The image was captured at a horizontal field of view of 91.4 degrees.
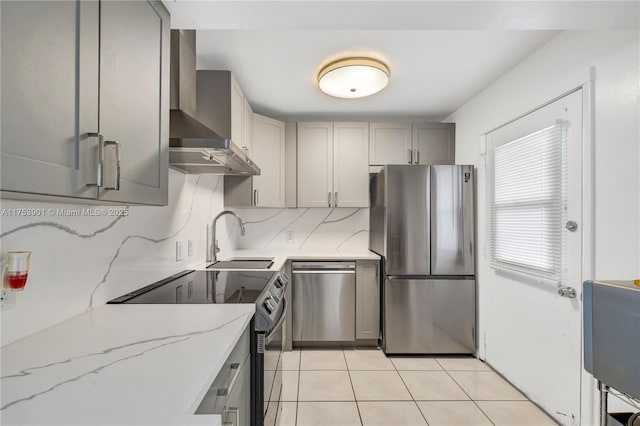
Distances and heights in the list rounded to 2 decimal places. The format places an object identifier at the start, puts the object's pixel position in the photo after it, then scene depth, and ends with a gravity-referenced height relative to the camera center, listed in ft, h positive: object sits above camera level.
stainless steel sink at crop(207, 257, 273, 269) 7.81 -1.28
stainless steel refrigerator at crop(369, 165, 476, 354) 9.41 -1.29
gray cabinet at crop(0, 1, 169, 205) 1.96 +0.94
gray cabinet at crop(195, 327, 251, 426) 2.59 -1.70
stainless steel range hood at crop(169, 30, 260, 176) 4.67 +1.55
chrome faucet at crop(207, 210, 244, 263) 8.61 -0.89
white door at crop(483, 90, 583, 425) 5.86 -1.82
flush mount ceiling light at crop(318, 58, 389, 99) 7.23 +3.36
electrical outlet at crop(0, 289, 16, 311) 2.80 -0.77
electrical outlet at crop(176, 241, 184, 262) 6.66 -0.75
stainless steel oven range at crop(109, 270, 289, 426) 4.23 -1.23
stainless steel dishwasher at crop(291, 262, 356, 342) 9.92 -2.71
